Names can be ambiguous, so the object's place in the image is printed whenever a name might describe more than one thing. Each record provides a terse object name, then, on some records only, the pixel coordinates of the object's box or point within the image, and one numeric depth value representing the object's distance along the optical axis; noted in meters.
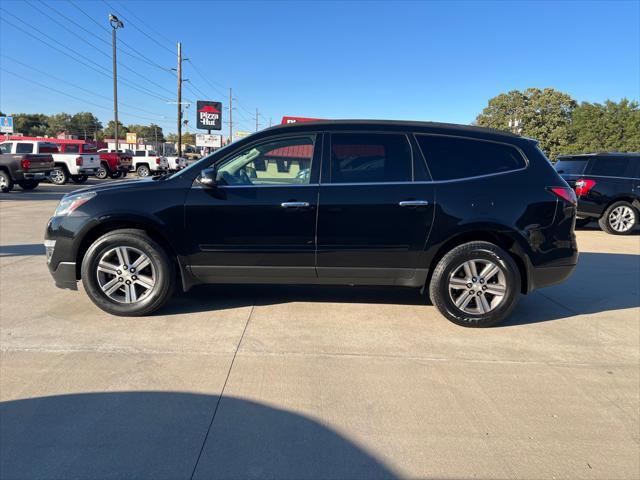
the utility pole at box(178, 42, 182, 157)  38.14
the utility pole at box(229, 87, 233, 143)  74.11
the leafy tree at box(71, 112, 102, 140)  127.25
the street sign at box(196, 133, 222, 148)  47.47
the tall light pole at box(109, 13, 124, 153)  35.72
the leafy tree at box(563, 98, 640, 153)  39.10
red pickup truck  26.23
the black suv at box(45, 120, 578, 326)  4.10
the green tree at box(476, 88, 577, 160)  59.19
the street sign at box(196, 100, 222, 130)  46.75
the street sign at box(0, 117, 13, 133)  48.16
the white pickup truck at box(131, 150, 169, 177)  30.03
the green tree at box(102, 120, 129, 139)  127.44
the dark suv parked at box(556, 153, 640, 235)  10.06
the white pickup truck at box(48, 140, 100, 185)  21.41
